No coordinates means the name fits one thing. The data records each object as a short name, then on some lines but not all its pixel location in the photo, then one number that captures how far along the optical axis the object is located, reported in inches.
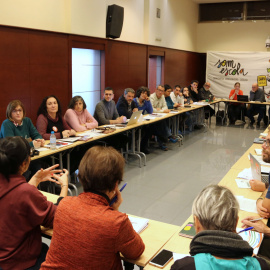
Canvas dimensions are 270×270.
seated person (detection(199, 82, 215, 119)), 396.2
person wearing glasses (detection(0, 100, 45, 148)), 163.3
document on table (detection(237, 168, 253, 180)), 128.6
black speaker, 283.6
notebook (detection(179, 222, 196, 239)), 82.2
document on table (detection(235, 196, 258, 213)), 99.6
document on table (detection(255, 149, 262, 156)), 162.7
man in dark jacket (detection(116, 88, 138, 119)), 256.2
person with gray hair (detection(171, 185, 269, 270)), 47.6
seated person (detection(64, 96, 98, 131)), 207.0
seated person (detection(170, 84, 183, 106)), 330.0
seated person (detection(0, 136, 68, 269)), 73.6
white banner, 449.4
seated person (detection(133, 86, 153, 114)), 273.0
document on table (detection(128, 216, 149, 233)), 83.1
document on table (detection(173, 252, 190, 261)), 72.6
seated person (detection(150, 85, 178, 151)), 275.4
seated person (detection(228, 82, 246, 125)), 402.0
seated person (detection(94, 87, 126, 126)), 235.6
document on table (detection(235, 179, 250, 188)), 119.5
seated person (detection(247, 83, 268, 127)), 390.6
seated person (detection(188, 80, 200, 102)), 391.9
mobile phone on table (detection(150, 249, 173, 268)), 70.9
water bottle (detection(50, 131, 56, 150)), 165.2
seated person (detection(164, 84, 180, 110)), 316.2
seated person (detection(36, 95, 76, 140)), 184.5
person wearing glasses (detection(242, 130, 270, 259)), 81.9
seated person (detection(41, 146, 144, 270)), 59.9
